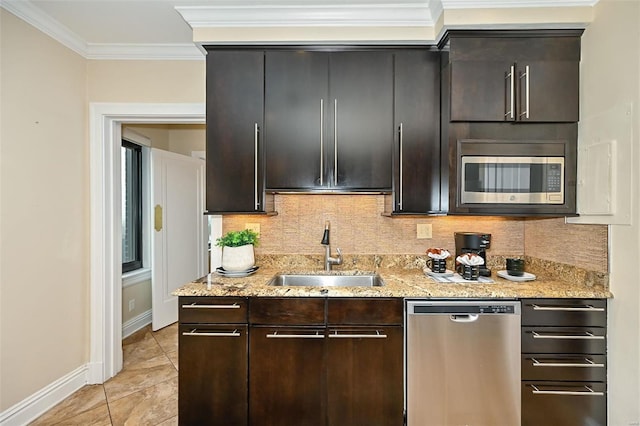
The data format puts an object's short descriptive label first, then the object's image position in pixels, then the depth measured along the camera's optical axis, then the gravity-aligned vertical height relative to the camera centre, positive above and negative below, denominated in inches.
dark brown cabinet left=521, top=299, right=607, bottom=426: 72.4 -33.2
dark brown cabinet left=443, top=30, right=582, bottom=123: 79.4 +31.8
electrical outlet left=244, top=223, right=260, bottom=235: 101.2 -5.4
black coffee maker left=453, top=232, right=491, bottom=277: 89.5 -9.3
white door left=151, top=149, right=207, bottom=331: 142.7 -8.7
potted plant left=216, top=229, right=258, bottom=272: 88.7 -11.1
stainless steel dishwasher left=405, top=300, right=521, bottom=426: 72.6 -33.3
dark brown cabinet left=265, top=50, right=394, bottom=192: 86.9 +24.0
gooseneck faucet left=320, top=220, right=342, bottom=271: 94.0 -13.2
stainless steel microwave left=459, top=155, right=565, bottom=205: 80.3 +7.0
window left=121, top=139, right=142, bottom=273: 148.6 +1.0
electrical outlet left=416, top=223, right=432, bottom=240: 99.9 -6.5
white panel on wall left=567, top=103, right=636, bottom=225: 67.5 +9.0
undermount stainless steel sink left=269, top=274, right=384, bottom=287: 95.1 -20.0
